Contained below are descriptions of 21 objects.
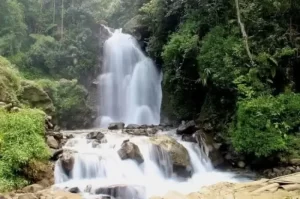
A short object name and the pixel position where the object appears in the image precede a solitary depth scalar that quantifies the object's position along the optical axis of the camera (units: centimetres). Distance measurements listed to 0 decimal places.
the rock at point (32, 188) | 965
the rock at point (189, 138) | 1453
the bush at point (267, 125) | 1216
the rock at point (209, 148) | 1363
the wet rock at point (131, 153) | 1231
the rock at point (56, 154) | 1146
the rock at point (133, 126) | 1784
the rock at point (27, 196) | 878
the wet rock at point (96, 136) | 1454
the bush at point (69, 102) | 2081
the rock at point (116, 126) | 1799
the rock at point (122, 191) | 976
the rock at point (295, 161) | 1192
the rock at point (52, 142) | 1224
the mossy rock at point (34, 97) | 1531
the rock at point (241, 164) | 1337
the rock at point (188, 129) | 1552
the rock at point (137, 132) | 1570
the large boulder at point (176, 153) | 1241
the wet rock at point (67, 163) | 1145
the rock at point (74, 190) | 1005
